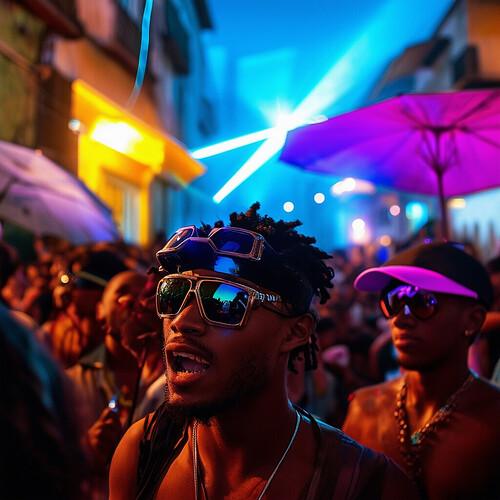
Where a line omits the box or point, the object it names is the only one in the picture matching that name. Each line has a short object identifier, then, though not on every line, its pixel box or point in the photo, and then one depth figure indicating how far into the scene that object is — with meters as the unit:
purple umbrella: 4.12
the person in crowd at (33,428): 0.95
